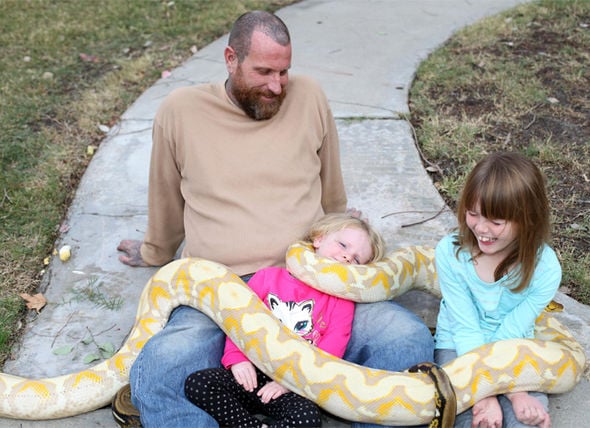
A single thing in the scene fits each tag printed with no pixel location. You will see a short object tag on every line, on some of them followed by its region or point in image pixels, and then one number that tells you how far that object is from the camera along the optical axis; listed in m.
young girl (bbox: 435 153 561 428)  3.00
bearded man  3.80
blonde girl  3.22
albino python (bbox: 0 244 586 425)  3.13
